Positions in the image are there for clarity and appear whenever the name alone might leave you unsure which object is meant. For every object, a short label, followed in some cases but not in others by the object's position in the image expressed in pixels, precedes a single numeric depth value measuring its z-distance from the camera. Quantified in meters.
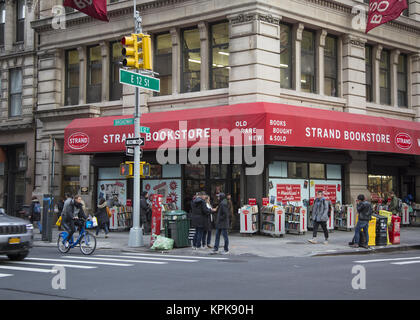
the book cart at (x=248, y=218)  21.11
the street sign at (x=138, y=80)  17.11
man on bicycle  16.55
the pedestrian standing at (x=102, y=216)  21.86
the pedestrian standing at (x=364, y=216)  17.38
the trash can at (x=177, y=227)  17.64
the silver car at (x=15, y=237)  13.61
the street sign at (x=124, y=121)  18.39
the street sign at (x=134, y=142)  18.33
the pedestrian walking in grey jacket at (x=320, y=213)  18.36
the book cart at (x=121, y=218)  24.95
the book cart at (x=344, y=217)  23.62
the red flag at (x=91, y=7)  23.38
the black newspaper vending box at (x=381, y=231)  18.09
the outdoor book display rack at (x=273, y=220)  20.73
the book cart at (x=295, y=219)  21.69
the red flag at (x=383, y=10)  23.75
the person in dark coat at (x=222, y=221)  16.56
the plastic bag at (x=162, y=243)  17.34
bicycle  16.31
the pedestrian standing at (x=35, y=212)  24.52
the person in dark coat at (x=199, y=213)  16.88
